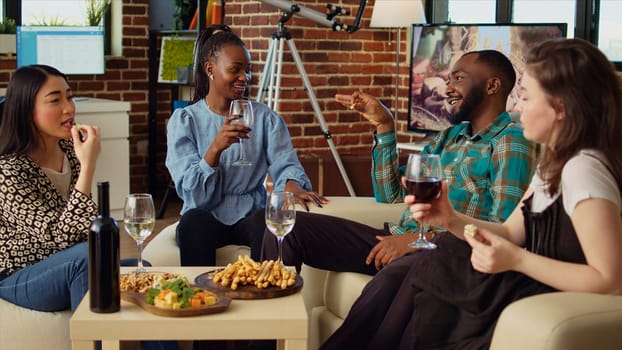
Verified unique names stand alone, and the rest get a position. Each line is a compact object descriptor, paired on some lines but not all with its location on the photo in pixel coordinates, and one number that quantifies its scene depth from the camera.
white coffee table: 2.11
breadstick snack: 2.33
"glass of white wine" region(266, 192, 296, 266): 2.33
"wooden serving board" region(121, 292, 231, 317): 2.13
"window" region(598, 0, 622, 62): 4.88
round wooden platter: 2.29
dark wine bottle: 2.11
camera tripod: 5.00
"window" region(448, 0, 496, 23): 5.58
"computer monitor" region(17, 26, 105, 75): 5.93
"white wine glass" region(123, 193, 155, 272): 2.31
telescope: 4.99
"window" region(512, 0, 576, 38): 5.12
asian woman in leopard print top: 2.68
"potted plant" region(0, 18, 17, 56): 6.05
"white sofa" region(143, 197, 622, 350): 1.90
